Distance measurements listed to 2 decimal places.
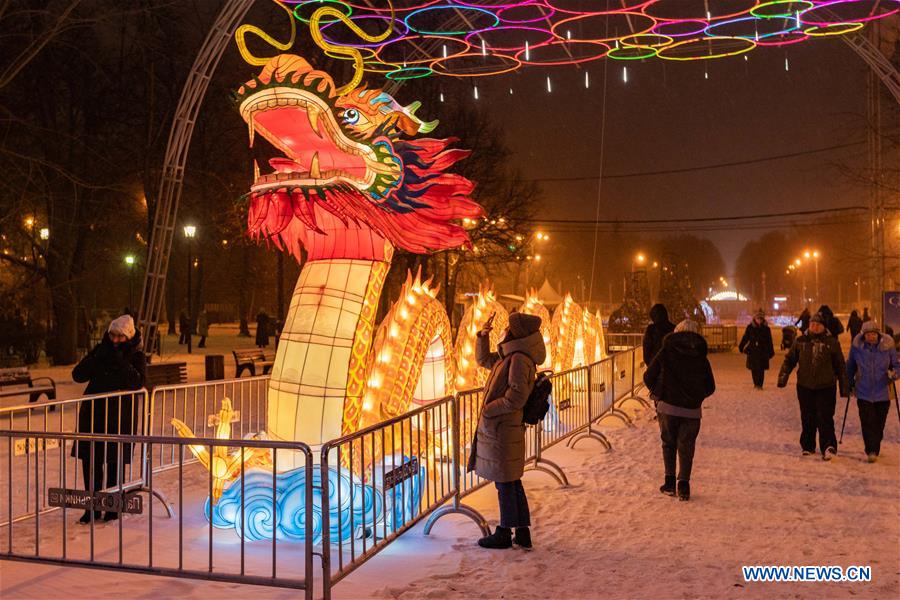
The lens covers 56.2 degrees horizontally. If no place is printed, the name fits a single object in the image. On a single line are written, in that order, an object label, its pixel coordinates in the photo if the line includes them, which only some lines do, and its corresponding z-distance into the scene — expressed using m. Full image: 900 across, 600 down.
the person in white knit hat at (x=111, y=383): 7.97
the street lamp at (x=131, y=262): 36.45
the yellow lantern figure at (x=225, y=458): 6.97
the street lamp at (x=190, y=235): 28.64
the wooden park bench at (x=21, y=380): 14.85
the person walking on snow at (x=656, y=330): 11.45
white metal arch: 16.05
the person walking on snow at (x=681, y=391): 8.38
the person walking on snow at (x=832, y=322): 12.72
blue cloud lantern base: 6.54
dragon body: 7.03
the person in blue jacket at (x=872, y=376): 10.01
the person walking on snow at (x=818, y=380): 10.30
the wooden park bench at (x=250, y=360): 20.20
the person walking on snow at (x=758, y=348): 18.77
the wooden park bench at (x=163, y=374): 17.16
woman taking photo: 6.44
